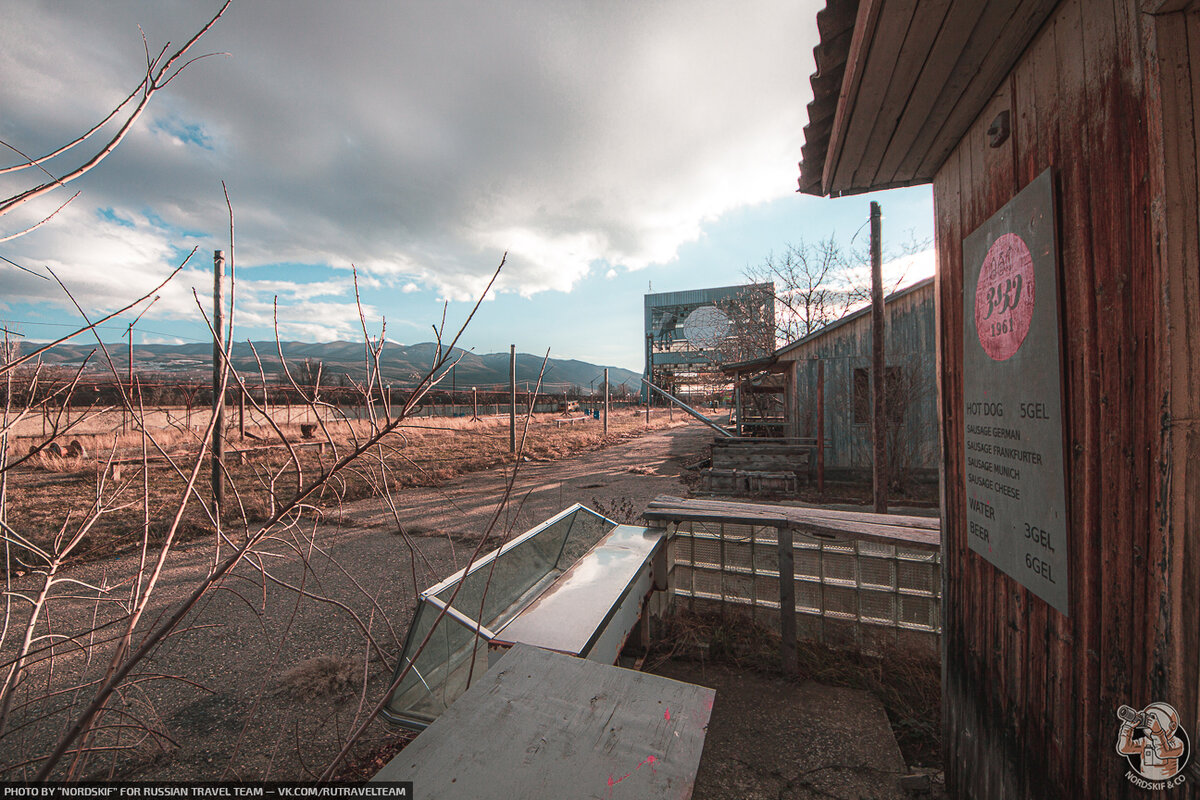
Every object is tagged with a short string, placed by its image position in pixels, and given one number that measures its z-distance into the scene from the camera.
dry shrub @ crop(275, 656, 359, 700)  3.23
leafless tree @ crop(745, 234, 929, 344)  20.23
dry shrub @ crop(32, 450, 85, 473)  10.98
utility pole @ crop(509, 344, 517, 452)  14.30
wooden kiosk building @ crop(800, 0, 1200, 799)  1.09
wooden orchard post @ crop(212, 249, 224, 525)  6.85
